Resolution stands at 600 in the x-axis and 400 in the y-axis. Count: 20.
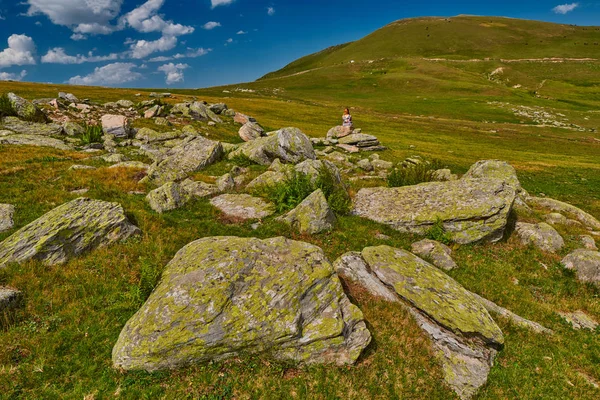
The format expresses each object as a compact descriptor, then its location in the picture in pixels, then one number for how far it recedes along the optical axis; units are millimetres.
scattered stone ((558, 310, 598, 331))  12391
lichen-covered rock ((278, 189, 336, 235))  15609
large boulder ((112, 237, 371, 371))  8008
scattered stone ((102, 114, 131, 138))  33625
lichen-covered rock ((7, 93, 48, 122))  33562
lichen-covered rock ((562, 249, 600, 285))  14570
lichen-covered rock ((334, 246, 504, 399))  9594
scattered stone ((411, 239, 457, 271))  14828
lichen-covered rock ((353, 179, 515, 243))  16688
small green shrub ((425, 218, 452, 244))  16453
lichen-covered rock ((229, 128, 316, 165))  26403
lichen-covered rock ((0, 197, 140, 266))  10461
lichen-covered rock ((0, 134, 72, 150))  27156
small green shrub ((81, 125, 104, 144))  30173
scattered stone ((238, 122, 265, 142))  40250
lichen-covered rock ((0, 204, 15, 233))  12423
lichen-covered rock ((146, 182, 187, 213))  15938
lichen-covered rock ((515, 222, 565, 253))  17328
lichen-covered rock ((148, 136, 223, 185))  20567
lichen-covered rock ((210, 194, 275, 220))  16703
